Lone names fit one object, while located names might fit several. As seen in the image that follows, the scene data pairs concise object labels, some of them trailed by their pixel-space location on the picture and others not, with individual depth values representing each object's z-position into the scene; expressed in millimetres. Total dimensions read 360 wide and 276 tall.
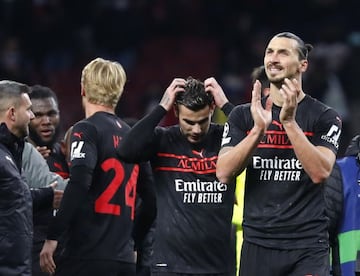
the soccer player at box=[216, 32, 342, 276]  13594
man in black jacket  13945
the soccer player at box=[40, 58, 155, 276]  14695
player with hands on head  14297
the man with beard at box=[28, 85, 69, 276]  16750
